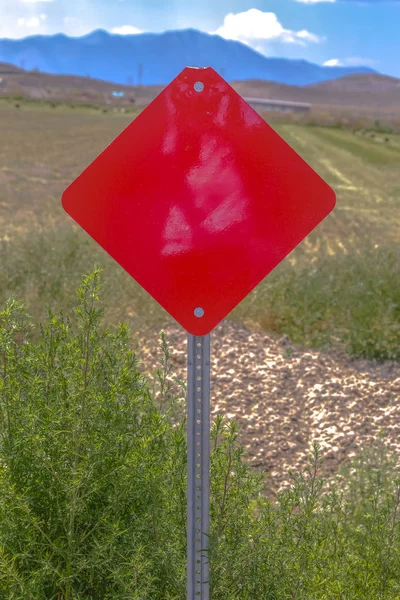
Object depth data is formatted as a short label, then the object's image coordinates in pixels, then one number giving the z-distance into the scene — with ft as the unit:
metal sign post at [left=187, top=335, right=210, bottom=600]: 7.27
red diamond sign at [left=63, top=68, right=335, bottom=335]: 7.11
